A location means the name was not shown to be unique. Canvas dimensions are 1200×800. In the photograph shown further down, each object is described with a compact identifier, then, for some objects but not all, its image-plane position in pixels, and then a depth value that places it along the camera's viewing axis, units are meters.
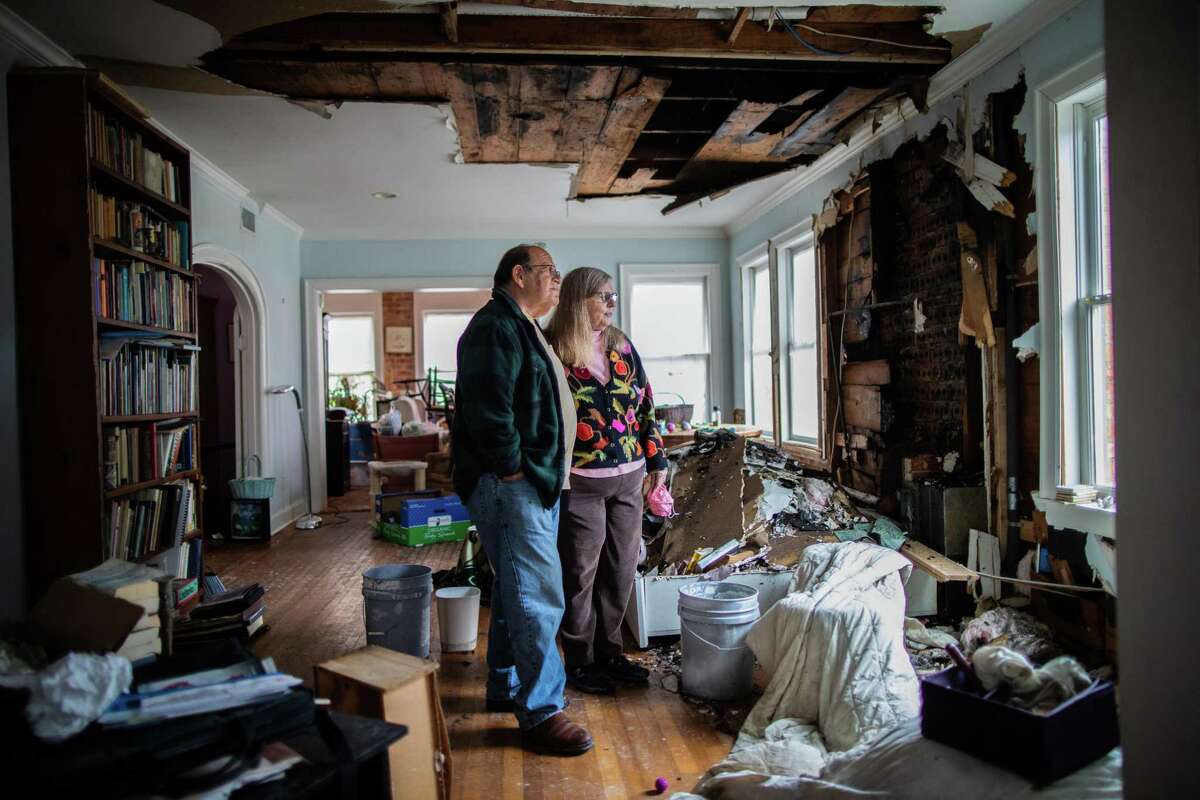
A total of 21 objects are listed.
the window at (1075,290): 2.81
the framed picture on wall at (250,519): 5.86
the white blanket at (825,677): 2.12
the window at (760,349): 6.46
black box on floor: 1.51
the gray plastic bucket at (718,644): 2.68
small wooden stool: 6.57
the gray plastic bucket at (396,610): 2.95
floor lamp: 6.39
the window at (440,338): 11.67
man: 2.27
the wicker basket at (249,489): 5.84
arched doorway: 5.91
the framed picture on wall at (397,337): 11.57
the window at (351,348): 11.61
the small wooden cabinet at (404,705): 1.75
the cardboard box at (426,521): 5.61
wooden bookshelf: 2.89
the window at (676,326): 7.33
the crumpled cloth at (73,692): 1.16
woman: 2.69
